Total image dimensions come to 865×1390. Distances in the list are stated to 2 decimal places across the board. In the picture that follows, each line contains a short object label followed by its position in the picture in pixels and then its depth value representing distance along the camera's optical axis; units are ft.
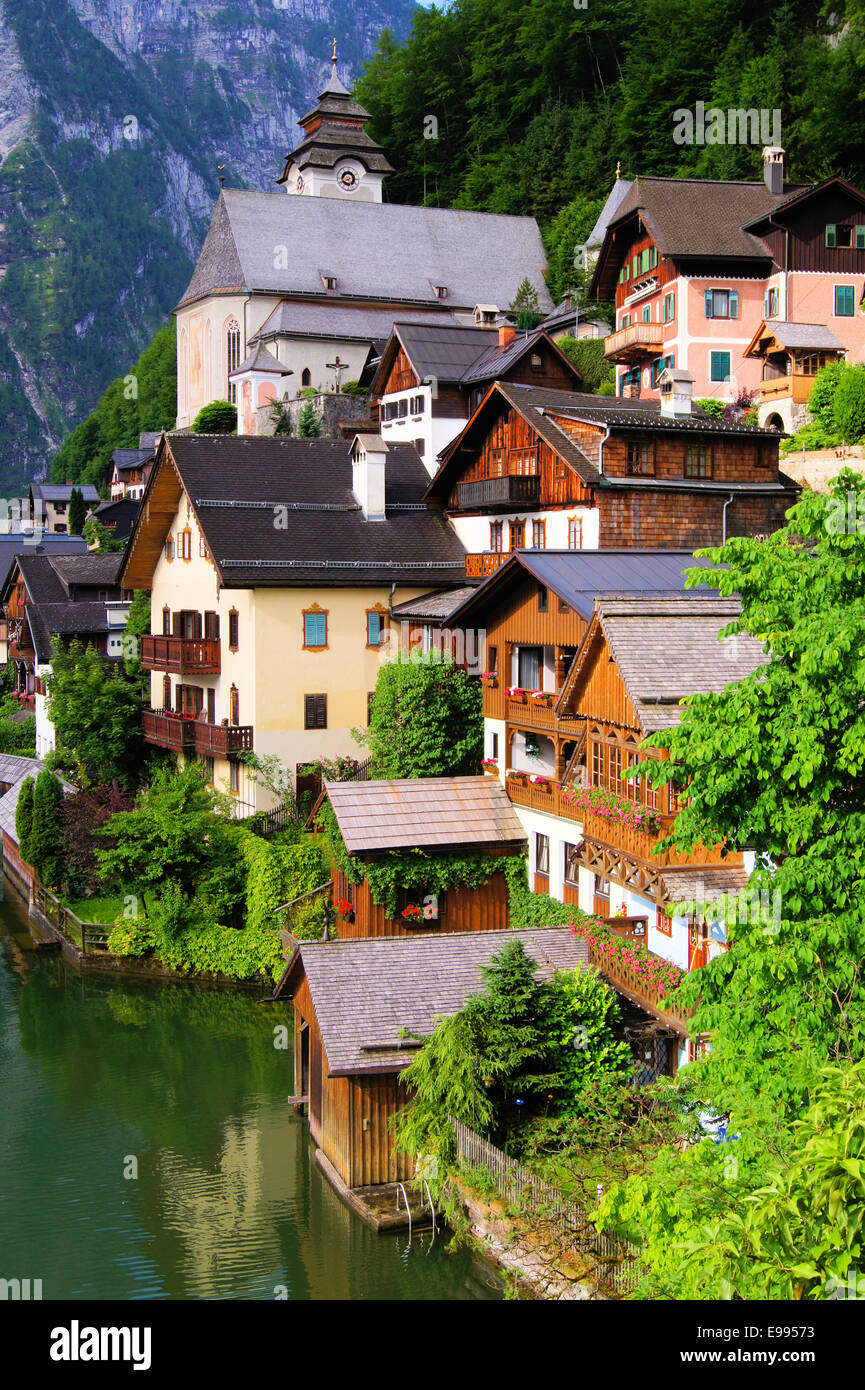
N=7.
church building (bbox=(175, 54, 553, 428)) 252.83
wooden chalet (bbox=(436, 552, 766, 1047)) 66.59
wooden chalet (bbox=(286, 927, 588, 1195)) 66.33
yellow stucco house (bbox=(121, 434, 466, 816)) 121.39
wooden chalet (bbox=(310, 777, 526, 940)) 90.33
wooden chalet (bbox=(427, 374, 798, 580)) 110.63
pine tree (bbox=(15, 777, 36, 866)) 124.67
